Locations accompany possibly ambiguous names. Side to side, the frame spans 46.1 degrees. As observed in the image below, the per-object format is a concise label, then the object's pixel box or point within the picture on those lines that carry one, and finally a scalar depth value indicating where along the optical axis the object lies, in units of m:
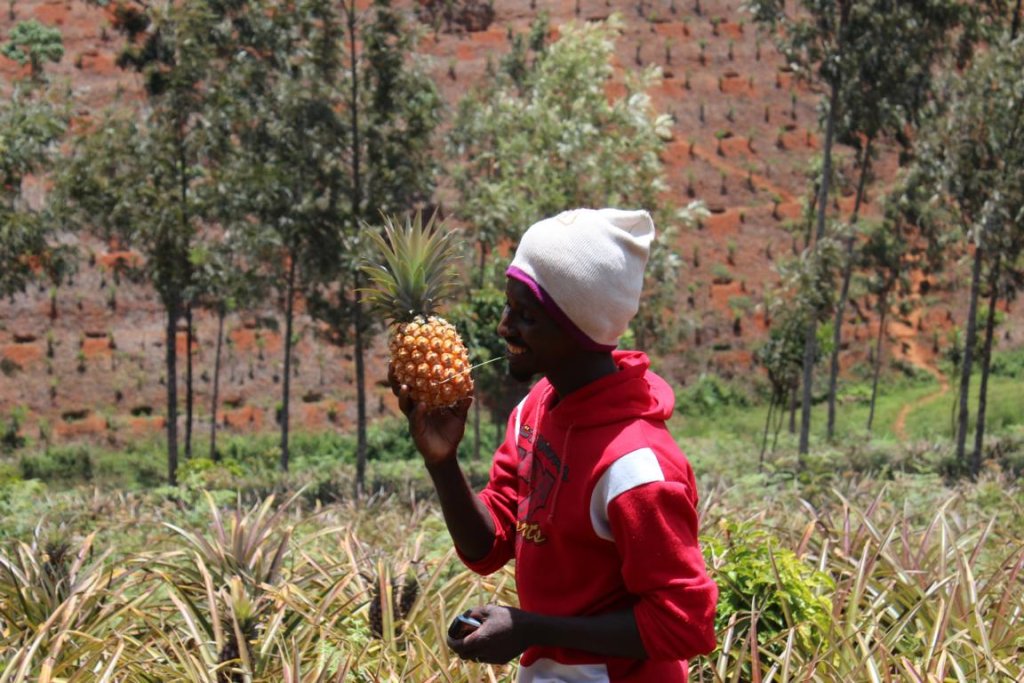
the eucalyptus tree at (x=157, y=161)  19.14
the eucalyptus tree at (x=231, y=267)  18.66
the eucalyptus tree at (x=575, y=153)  19.89
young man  2.56
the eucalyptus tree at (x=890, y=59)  18.62
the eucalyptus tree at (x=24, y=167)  17.47
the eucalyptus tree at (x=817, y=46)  18.84
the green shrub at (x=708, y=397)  34.44
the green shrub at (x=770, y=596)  4.58
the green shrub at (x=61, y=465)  27.00
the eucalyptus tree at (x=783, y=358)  21.94
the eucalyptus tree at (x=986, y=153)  16.72
